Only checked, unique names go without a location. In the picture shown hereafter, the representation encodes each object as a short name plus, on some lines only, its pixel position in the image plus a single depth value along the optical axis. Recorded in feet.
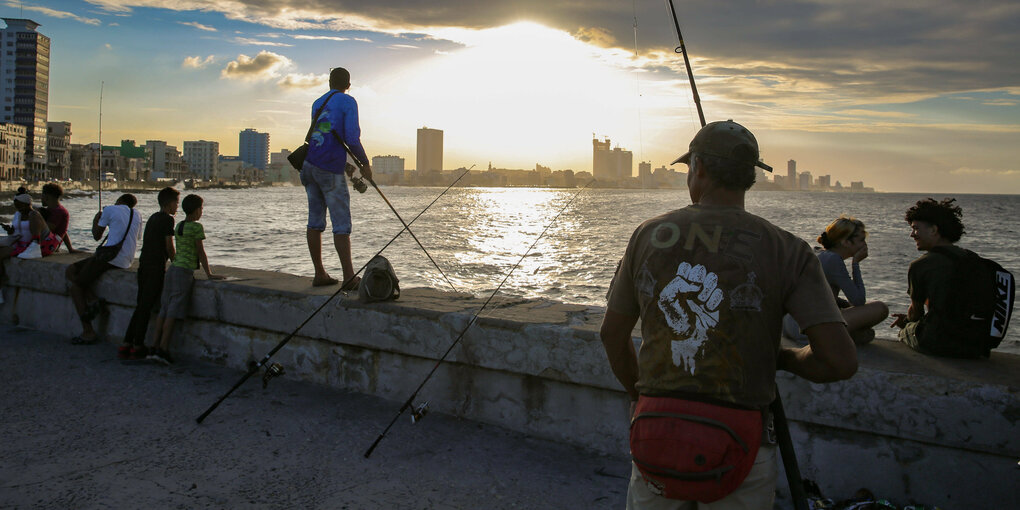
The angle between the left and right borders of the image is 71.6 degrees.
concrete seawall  9.82
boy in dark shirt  18.49
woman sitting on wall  12.90
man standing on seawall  17.81
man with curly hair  11.53
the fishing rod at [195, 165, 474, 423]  13.24
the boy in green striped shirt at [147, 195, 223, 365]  17.88
